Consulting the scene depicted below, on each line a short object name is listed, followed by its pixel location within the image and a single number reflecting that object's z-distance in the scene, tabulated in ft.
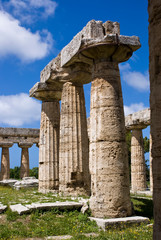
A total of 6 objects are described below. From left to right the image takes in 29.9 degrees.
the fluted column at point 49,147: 50.52
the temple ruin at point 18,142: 93.15
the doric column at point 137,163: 71.67
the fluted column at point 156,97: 11.28
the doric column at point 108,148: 30.48
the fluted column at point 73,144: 41.24
